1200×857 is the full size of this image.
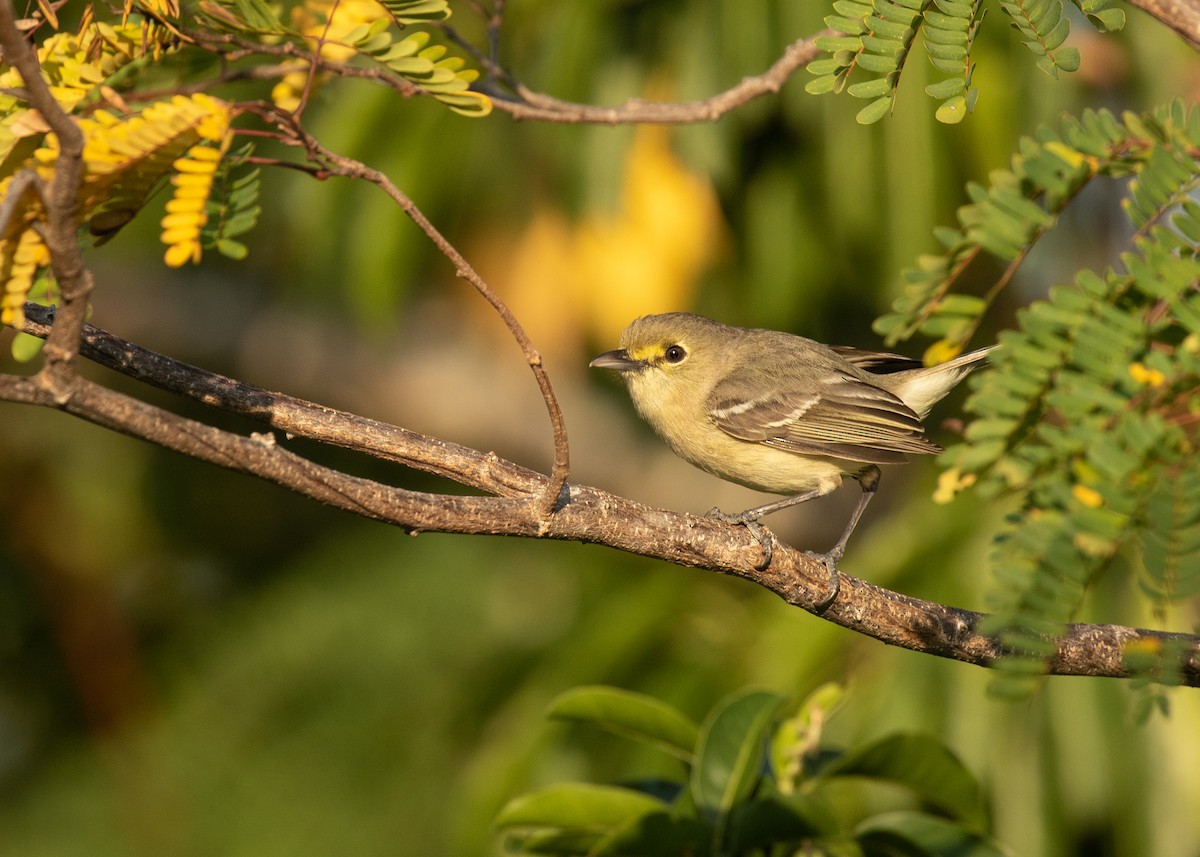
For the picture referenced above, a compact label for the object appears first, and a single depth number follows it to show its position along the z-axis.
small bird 8.82
